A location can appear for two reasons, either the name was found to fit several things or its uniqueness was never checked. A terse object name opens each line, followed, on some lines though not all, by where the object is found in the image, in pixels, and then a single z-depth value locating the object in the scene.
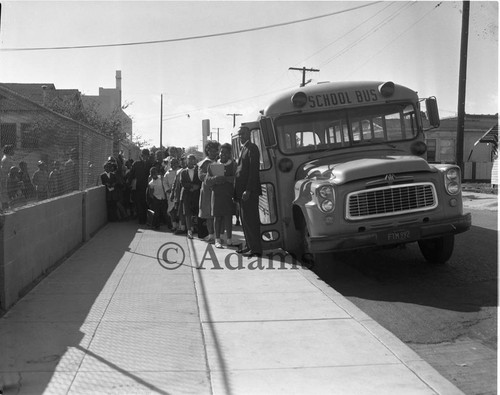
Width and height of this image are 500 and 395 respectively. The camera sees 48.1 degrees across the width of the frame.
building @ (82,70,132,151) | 59.46
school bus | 7.23
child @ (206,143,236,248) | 9.80
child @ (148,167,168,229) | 13.06
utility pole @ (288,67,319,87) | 44.84
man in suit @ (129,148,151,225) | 13.82
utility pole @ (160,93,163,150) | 67.97
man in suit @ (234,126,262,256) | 8.35
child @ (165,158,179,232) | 12.52
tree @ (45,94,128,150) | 37.97
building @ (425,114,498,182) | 37.88
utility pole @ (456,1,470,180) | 22.19
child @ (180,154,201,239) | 11.37
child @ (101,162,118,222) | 13.73
